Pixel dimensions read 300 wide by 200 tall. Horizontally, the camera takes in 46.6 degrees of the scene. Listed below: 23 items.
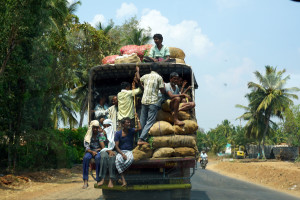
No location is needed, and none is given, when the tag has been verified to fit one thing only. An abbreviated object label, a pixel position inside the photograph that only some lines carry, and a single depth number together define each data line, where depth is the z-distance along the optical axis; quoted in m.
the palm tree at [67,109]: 40.62
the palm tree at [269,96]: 41.06
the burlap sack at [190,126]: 7.10
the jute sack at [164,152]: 6.73
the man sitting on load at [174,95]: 7.11
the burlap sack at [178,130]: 7.04
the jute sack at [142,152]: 6.71
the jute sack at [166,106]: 7.45
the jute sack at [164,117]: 7.47
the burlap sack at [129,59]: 8.29
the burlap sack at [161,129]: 6.96
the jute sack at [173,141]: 6.86
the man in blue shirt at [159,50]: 8.67
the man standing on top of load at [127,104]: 7.62
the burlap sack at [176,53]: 9.41
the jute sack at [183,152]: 6.82
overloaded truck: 6.80
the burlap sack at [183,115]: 7.43
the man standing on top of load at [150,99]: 7.10
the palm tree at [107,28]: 31.93
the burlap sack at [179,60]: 9.07
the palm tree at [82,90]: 30.23
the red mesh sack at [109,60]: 9.00
